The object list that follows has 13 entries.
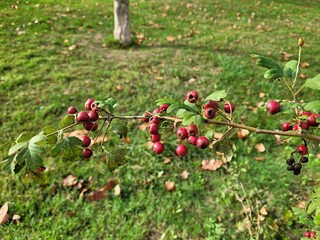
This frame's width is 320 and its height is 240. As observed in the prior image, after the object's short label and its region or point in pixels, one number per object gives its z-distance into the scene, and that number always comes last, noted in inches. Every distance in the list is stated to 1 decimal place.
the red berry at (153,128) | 9.9
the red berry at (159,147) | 10.3
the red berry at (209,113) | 9.0
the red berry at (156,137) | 10.2
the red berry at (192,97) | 9.6
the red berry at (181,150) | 10.4
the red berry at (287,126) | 11.0
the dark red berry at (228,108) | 10.0
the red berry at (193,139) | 9.5
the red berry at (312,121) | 9.8
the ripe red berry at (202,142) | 9.0
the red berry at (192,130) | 9.7
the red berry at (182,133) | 9.5
